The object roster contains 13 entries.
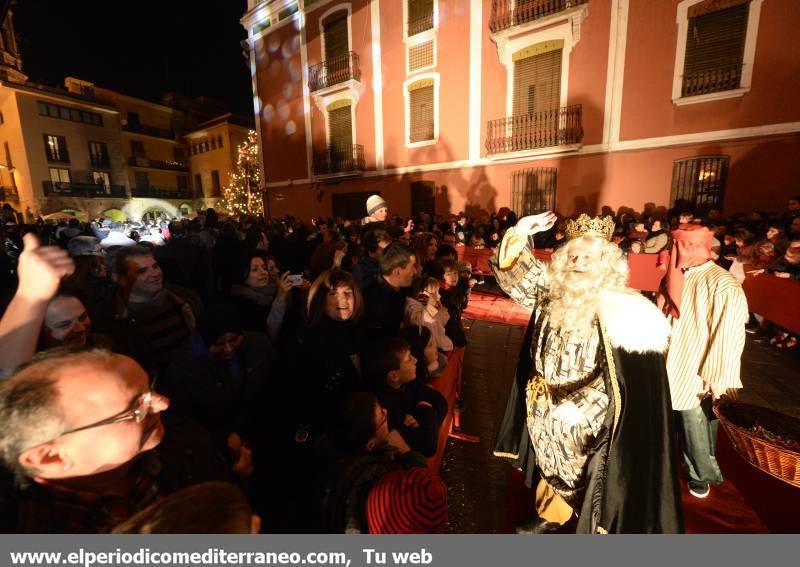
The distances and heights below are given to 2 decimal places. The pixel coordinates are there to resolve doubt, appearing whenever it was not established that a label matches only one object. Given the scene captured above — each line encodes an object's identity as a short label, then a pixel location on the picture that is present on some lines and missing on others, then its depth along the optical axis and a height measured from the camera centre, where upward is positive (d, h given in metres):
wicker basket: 2.02 -1.46
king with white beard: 1.87 -1.05
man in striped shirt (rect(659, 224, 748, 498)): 2.45 -0.96
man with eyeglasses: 1.01 -0.66
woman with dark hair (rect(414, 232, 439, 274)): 5.52 -0.50
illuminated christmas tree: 24.41 +2.62
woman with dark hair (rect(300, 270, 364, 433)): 2.32 -0.92
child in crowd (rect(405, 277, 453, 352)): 3.21 -0.88
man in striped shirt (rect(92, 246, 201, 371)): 2.57 -0.69
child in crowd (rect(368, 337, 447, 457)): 2.40 -1.25
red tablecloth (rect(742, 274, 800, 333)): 4.88 -1.38
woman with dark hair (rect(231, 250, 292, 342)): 3.18 -0.73
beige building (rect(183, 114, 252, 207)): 32.97 +7.01
